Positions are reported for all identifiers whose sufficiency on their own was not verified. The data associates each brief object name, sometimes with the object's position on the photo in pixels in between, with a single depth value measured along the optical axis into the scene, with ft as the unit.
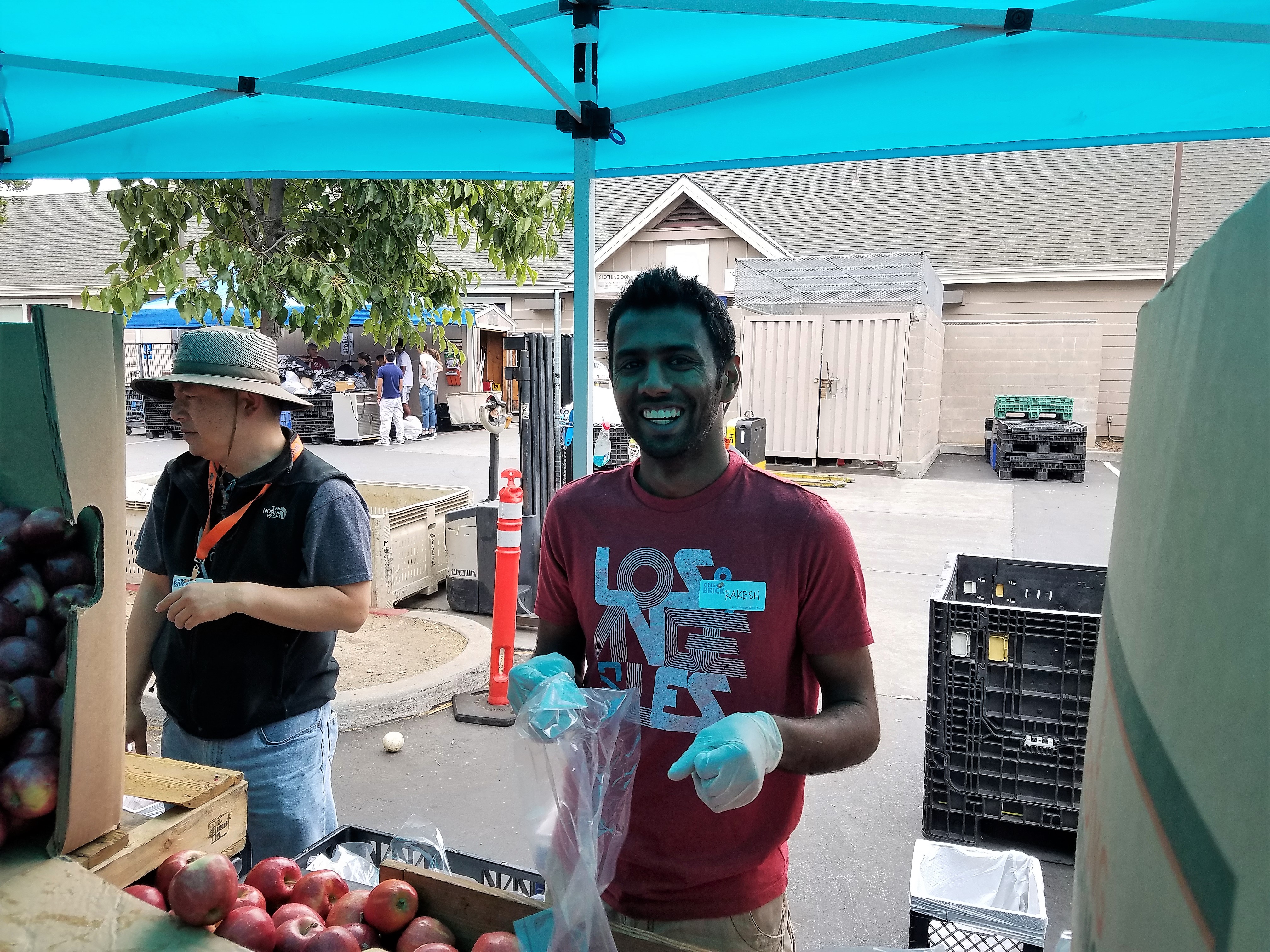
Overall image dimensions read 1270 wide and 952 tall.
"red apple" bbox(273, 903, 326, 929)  5.28
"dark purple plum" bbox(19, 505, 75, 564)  4.45
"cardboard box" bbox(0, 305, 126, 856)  4.45
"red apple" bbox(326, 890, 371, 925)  5.47
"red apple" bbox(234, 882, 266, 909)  5.31
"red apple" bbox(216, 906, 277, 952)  4.91
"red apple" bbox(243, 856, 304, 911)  5.82
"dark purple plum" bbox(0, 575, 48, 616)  4.46
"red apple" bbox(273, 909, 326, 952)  5.03
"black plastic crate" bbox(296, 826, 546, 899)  7.09
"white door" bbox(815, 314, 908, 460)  50.31
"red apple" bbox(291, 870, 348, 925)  5.73
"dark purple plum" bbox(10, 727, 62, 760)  4.51
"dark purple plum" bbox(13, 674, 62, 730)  4.45
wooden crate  5.10
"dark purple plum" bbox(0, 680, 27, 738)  4.36
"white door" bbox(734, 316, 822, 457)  52.31
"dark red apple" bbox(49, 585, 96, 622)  4.53
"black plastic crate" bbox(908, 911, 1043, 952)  9.04
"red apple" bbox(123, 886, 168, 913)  5.08
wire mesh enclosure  52.16
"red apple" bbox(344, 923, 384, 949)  5.23
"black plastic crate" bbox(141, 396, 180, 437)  64.03
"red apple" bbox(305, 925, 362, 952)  4.94
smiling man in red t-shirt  5.63
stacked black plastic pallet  48.98
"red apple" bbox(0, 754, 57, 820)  4.49
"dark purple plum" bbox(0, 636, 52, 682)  4.40
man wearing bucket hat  8.07
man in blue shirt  62.69
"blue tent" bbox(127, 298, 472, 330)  57.41
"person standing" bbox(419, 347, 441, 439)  68.18
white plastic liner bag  9.05
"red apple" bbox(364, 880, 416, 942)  5.31
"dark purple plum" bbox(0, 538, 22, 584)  4.40
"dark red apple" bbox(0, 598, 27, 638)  4.43
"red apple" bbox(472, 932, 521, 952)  4.86
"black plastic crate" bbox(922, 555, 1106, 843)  12.37
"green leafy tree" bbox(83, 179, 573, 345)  17.85
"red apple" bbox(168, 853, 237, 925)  4.81
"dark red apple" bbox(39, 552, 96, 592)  4.55
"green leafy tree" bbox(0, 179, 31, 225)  20.34
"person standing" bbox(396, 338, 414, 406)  64.03
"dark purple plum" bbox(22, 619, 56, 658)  4.51
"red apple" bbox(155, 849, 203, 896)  5.37
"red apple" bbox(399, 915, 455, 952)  5.16
